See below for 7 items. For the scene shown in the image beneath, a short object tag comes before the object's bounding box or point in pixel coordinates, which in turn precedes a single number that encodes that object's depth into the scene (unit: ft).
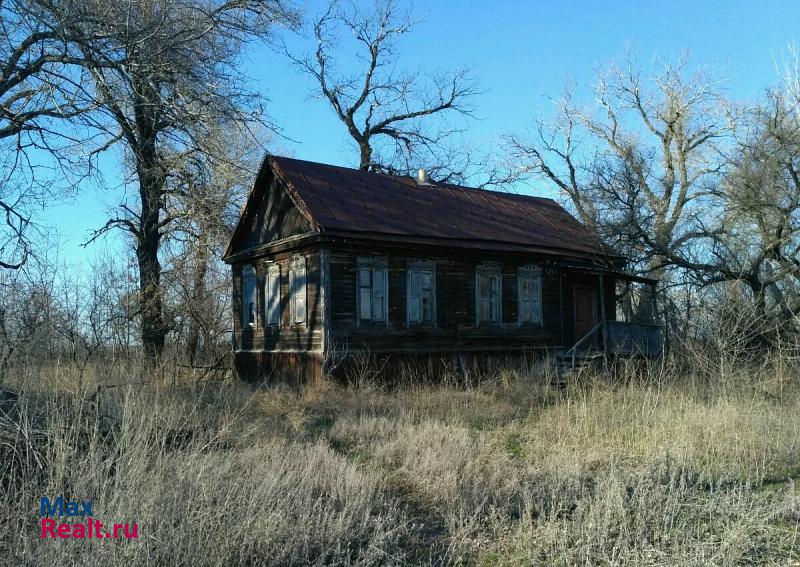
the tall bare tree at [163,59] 27.71
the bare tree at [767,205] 51.06
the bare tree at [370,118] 100.17
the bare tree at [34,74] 26.45
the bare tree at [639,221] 58.65
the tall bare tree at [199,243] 64.69
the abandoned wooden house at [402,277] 50.39
